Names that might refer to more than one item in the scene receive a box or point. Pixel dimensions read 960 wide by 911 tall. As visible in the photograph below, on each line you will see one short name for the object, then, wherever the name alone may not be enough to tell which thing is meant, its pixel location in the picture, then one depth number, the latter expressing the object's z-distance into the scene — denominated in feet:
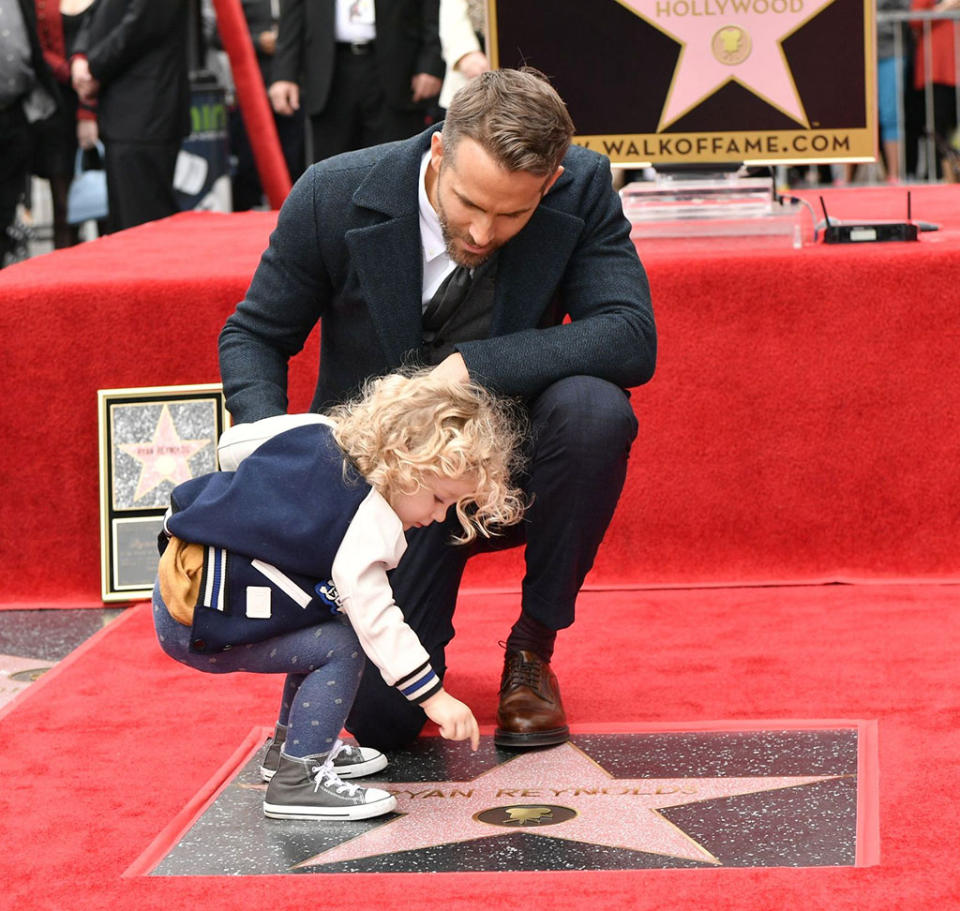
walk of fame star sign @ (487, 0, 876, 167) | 21.86
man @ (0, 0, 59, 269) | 33.45
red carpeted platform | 19.08
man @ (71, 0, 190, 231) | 32.60
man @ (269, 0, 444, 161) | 31.50
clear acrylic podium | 20.97
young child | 12.19
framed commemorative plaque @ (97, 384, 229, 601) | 20.03
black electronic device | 19.95
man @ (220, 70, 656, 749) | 14.30
